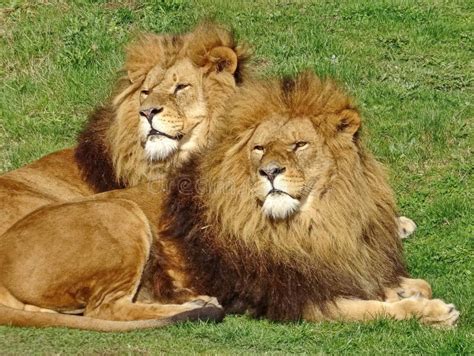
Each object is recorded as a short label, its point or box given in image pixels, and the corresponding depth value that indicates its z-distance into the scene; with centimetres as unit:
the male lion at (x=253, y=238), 1342
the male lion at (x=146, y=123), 1562
